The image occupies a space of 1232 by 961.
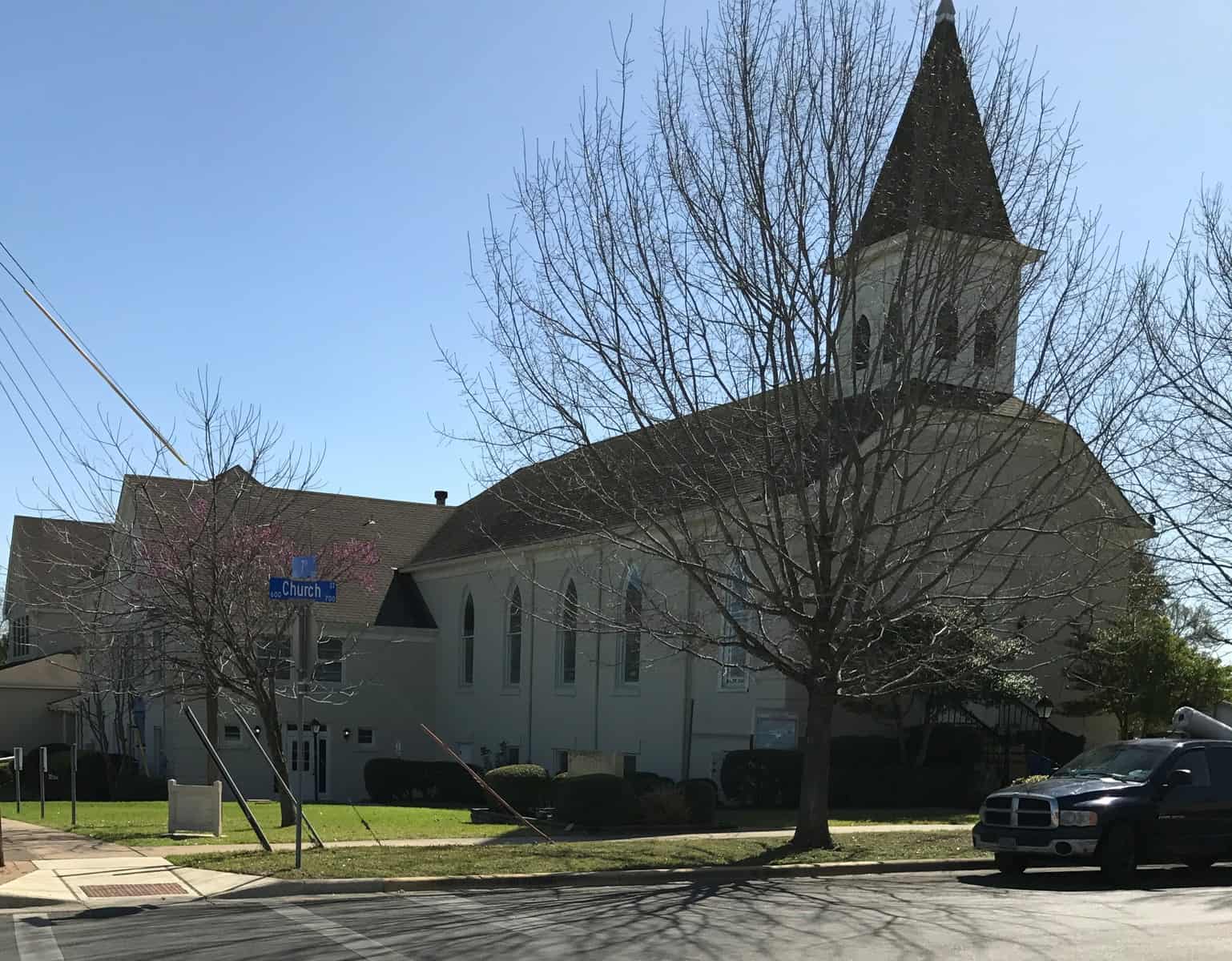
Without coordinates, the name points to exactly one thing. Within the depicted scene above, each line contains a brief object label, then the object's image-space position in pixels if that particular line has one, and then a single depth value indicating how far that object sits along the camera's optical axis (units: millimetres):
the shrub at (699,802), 22406
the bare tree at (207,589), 22031
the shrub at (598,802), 21641
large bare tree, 17328
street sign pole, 15203
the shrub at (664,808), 22109
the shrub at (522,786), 28203
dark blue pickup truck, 15570
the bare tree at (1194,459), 22828
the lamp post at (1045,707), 30559
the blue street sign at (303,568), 15375
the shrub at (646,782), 23078
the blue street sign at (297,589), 15055
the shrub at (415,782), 35438
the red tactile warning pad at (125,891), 13773
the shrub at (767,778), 27453
